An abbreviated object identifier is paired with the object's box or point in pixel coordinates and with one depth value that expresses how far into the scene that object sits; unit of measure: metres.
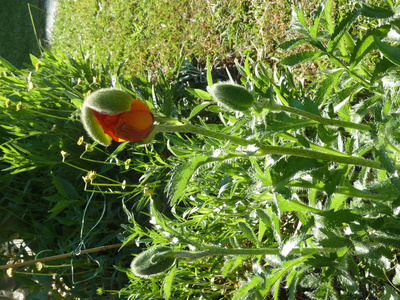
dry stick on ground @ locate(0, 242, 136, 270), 0.85
